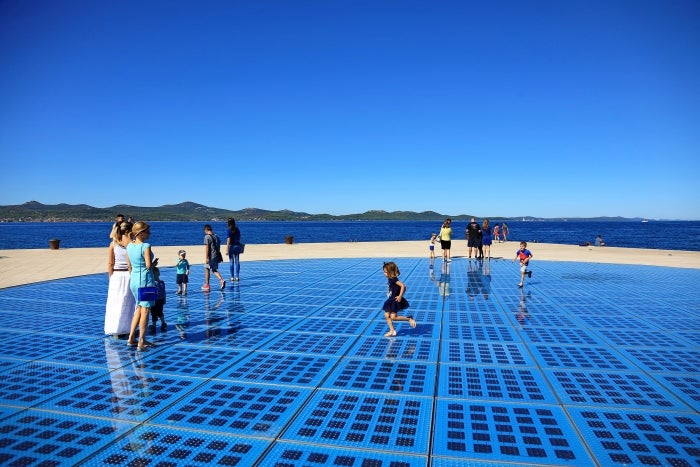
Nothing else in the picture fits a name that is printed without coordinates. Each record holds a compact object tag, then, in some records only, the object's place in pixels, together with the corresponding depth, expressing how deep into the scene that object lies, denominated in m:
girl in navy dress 6.86
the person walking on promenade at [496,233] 32.84
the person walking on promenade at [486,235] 18.34
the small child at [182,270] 9.83
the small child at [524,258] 11.10
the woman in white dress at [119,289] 6.41
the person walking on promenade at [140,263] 5.86
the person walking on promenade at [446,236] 16.41
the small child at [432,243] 18.02
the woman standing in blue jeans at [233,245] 11.60
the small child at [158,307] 6.79
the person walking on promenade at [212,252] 10.75
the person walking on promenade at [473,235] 18.01
